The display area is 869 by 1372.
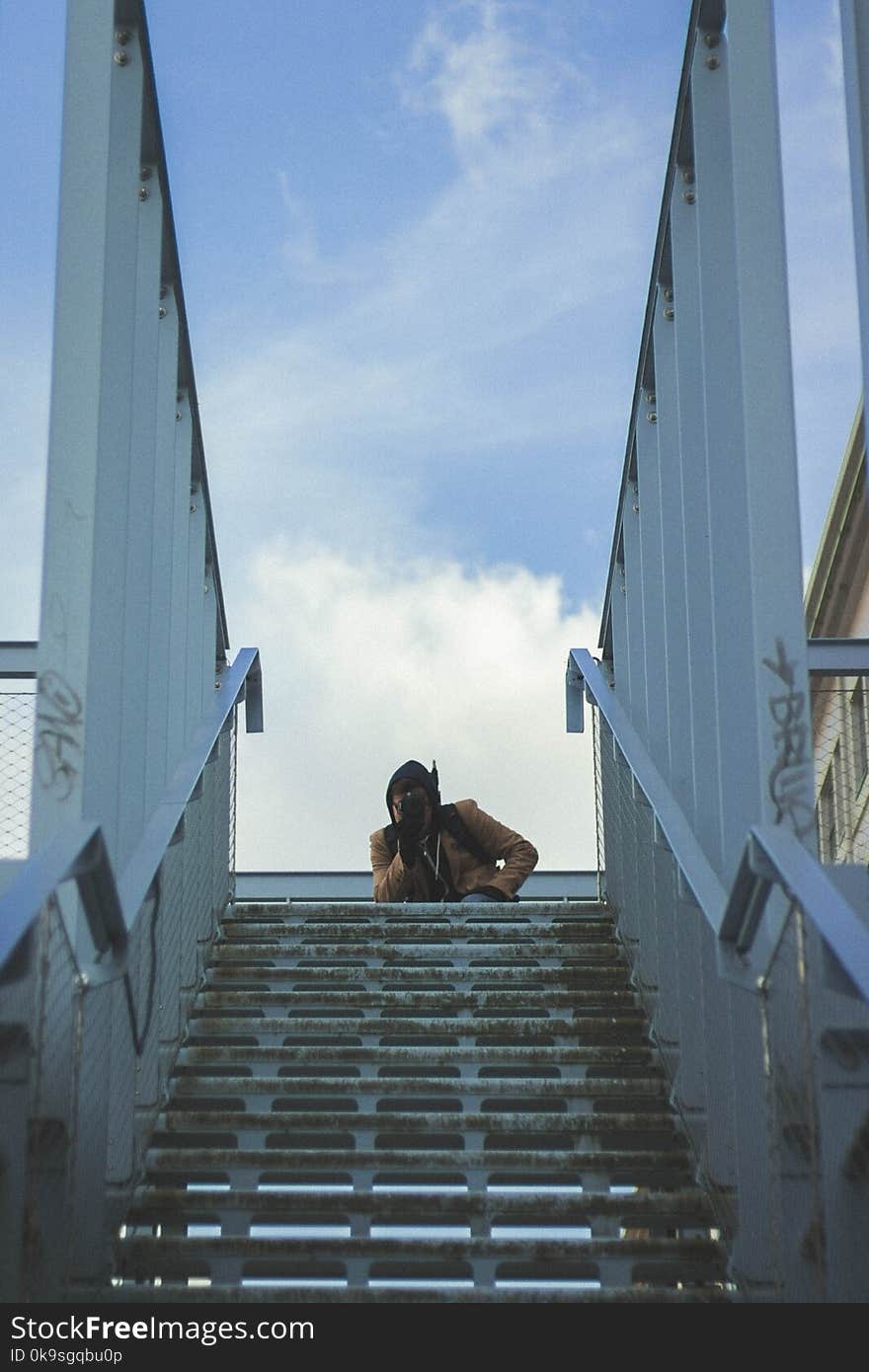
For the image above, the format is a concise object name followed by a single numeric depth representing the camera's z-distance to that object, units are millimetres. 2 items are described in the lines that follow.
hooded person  9297
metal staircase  5109
